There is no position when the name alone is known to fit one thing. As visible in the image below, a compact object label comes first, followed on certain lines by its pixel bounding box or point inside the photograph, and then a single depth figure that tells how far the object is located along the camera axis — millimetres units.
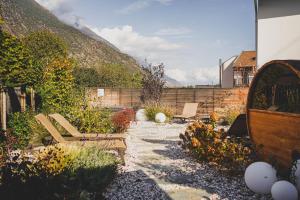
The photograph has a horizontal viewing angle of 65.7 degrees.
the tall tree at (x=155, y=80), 12517
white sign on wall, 13266
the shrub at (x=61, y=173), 2680
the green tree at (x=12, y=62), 5951
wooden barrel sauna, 3629
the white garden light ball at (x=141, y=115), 10875
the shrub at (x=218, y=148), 4186
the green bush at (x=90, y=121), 6510
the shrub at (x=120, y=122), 7212
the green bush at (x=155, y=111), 10742
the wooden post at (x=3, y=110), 5847
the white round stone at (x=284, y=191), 3021
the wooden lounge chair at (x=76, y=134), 5101
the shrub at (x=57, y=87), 8018
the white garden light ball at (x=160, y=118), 10239
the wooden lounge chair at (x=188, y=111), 10167
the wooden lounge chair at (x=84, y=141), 4609
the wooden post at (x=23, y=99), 7295
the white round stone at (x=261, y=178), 3332
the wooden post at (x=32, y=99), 7679
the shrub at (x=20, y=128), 5716
